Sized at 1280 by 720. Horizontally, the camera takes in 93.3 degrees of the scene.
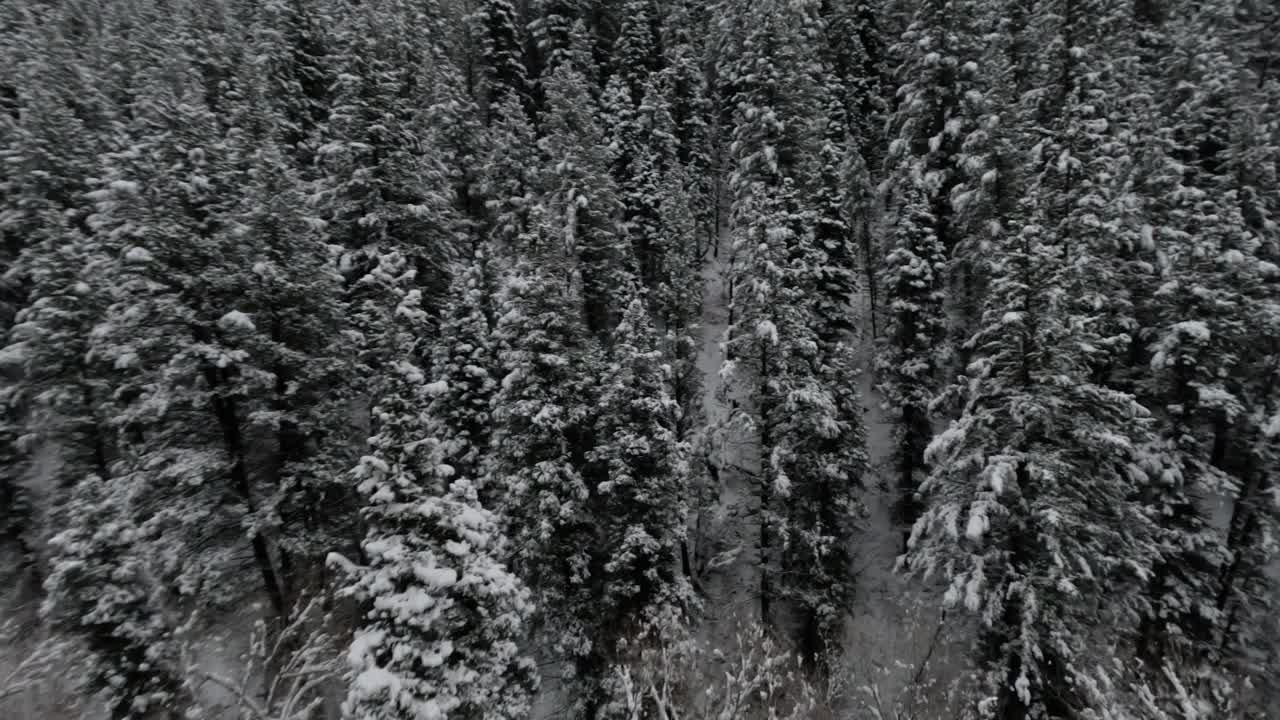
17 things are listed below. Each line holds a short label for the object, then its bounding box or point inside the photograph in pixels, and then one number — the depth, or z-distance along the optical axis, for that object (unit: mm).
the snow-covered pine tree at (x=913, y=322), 20625
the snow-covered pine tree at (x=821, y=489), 17828
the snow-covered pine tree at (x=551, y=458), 16141
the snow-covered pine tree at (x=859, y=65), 36594
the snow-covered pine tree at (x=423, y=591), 10609
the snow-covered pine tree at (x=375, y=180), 21406
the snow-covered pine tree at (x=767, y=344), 17469
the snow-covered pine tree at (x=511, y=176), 27453
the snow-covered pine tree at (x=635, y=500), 16328
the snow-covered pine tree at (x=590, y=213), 24062
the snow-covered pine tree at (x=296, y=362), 16797
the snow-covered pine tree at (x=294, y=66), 28438
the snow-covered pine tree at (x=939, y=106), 20891
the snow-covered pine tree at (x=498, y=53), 37531
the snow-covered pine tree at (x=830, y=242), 21906
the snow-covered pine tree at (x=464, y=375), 18266
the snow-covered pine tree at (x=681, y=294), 24891
